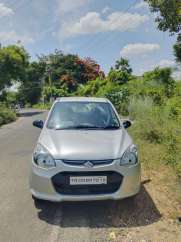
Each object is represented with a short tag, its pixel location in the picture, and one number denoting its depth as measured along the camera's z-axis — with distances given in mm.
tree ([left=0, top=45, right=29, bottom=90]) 20839
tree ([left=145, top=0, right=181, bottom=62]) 6175
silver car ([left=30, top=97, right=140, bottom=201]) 2672
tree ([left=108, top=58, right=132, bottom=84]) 17481
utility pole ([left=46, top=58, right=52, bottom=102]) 36846
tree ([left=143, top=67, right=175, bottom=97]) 10051
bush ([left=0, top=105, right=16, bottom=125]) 13454
